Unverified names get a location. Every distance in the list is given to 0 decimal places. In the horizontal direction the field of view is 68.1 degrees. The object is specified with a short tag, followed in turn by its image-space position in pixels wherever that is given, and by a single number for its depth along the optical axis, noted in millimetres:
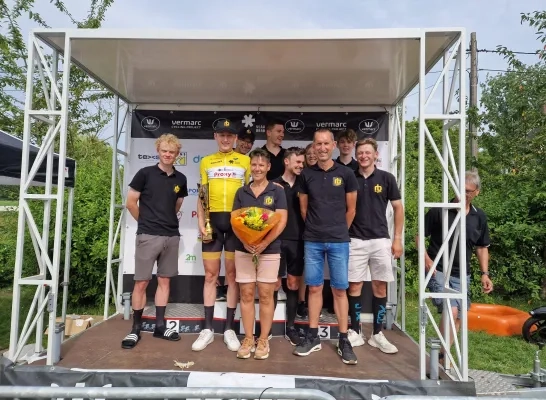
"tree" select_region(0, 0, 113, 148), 6809
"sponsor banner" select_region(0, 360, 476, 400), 2910
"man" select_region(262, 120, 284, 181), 4453
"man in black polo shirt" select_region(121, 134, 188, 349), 3713
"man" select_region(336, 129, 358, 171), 4191
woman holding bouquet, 3330
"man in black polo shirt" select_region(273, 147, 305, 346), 3859
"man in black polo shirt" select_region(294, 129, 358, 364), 3379
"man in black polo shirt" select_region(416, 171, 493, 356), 3627
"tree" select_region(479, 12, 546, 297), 6918
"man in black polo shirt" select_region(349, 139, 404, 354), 3693
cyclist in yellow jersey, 3715
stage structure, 3141
